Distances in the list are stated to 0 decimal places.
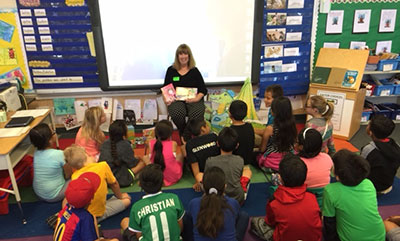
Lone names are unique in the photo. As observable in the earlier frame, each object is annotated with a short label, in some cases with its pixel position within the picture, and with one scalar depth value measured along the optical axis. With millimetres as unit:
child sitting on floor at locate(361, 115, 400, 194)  2604
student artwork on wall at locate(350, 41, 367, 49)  4359
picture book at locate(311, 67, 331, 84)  4094
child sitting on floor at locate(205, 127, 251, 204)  2441
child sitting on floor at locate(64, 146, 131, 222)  2326
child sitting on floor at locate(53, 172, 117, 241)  1823
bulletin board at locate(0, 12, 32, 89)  3811
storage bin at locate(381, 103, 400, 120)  4504
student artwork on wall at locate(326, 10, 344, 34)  4199
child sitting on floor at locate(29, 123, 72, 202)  2605
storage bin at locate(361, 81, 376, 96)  4302
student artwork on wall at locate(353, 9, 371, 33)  4230
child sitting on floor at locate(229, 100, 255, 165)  2900
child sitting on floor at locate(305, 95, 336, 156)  3070
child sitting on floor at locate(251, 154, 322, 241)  1929
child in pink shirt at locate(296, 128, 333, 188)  2379
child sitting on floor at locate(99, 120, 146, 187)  2830
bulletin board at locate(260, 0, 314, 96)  4086
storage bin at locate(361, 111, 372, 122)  4457
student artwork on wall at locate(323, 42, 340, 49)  4340
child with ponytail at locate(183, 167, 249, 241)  1724
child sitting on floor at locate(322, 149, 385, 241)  1926
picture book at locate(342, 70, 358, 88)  3930
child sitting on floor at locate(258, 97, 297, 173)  2922
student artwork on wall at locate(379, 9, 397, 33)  4273
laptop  2866
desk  2395
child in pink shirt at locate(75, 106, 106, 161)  3029
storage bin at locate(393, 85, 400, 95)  4379
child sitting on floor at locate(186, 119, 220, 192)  2791
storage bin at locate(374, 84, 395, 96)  4344
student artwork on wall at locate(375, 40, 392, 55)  4402
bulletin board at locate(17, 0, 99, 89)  3764
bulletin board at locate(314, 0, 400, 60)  4195
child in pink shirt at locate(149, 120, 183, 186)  2867
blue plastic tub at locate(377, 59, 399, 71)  4230
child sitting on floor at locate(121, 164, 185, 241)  1814
